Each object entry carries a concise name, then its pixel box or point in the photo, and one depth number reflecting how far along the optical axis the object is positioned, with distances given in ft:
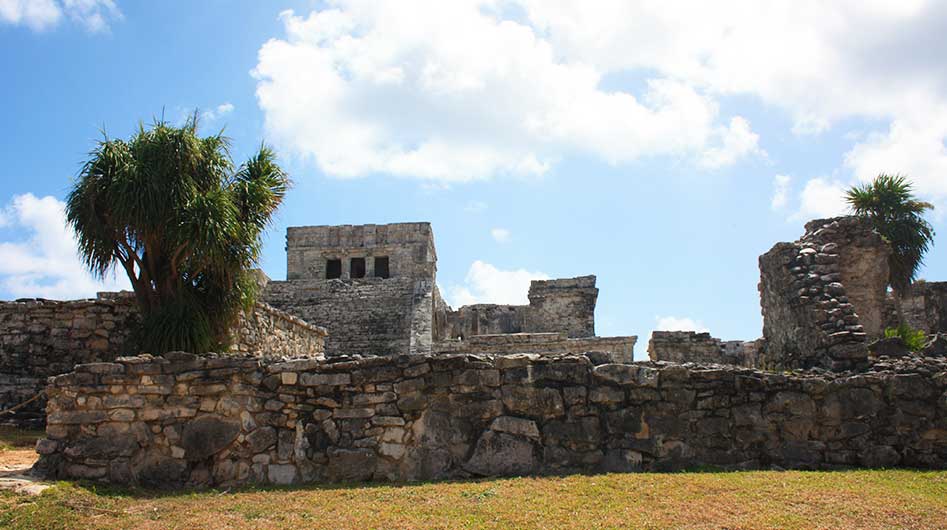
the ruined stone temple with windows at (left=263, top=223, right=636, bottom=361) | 69.15
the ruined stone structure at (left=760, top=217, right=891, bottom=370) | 27.96
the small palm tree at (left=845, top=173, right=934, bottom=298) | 49.55
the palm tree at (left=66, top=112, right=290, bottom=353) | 31.42
